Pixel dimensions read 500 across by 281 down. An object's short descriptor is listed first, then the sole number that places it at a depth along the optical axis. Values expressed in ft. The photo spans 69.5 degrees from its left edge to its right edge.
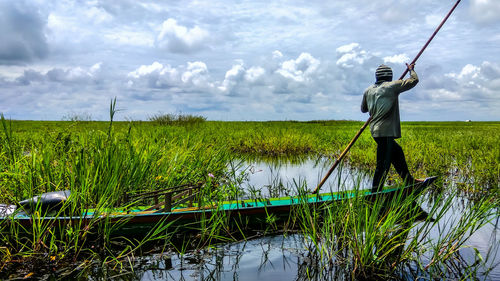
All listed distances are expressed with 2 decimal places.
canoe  14.38
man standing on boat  20.11
